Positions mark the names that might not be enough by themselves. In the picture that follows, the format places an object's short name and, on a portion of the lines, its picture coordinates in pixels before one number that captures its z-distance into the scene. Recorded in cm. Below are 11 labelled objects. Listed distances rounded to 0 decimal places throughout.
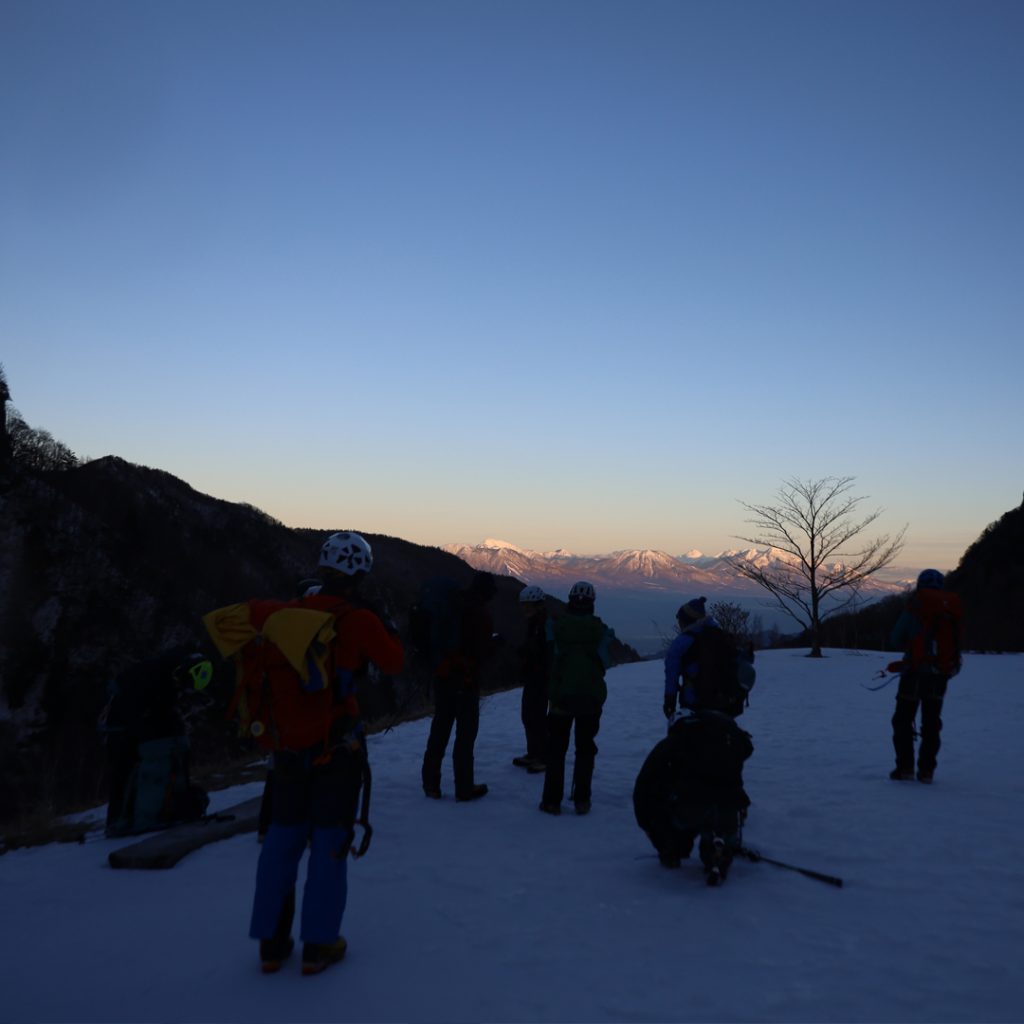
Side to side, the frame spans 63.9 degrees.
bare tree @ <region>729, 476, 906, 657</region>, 3011
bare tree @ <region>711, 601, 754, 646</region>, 3912
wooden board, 641
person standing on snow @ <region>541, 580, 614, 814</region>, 785
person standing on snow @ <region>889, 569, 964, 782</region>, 905
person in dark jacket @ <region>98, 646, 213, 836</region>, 750
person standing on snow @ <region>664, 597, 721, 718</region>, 671
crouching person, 601
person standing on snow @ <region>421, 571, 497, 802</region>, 845
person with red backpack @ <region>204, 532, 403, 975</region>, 440
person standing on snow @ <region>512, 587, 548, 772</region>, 977
